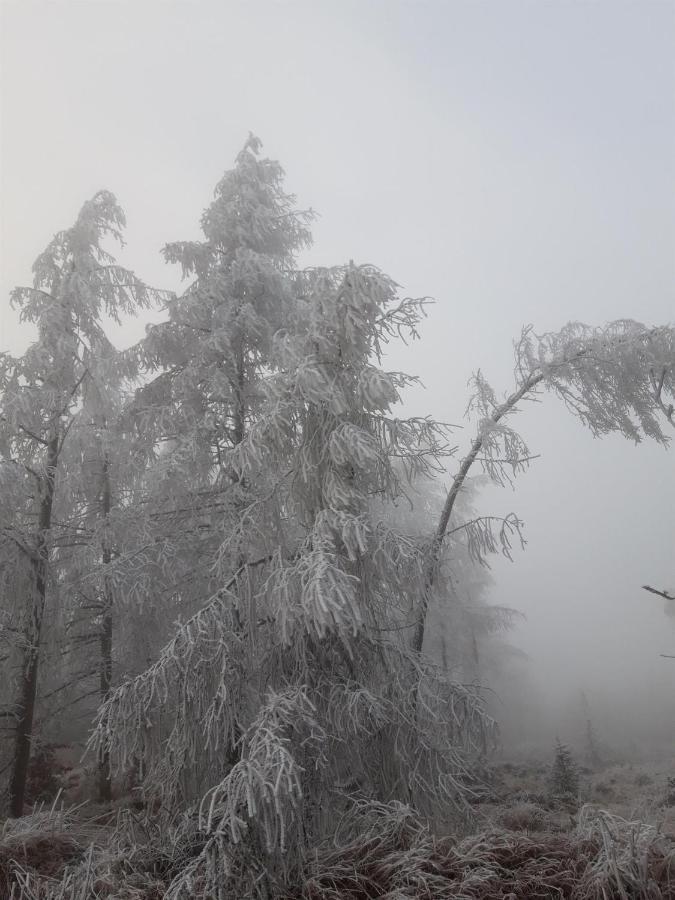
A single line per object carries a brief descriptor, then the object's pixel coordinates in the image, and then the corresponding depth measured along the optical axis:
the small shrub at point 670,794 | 8.66
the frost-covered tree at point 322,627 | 4.89
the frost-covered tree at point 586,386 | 7.91
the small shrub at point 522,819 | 6.98
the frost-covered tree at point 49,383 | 7.46
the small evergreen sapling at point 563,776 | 10.06
